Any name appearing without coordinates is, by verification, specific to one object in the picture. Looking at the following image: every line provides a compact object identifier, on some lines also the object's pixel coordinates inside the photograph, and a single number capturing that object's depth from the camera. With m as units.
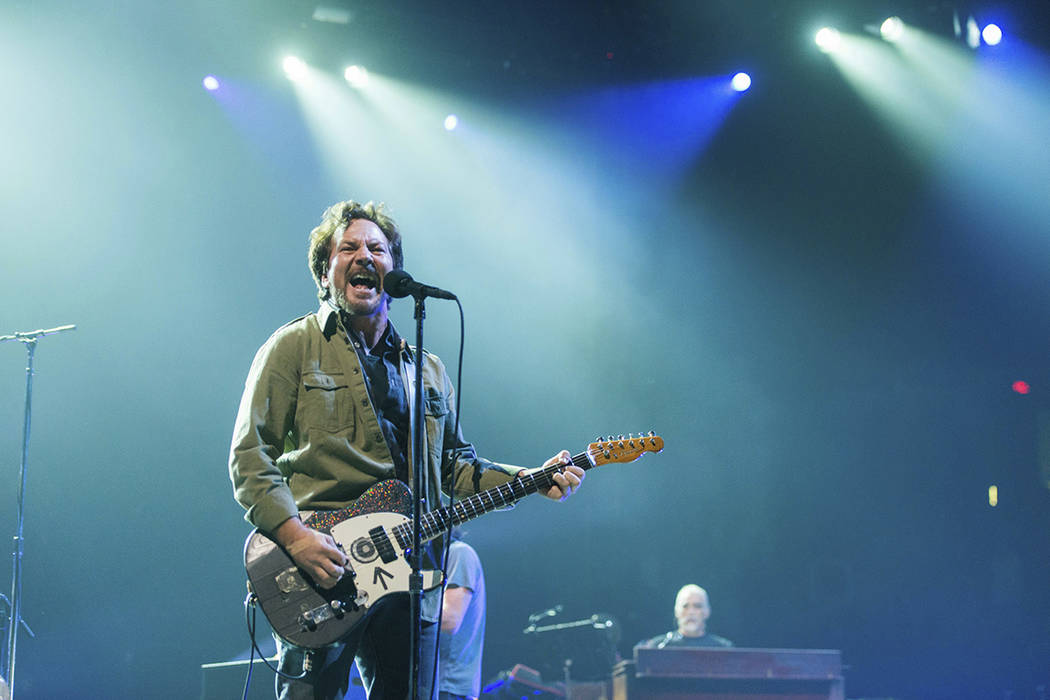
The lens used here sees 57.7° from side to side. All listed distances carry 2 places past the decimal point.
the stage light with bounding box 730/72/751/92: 9.42
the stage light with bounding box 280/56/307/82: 8.49
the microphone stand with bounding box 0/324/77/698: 6.02
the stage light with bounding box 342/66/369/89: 8.85
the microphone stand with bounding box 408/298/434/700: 2.63
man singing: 2.93
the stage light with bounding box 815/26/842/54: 8.88
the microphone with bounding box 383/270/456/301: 2.85
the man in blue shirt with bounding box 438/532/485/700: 4.96
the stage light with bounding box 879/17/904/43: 8.74
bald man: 8.25
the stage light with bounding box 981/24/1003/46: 8.60
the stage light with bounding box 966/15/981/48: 8.59
